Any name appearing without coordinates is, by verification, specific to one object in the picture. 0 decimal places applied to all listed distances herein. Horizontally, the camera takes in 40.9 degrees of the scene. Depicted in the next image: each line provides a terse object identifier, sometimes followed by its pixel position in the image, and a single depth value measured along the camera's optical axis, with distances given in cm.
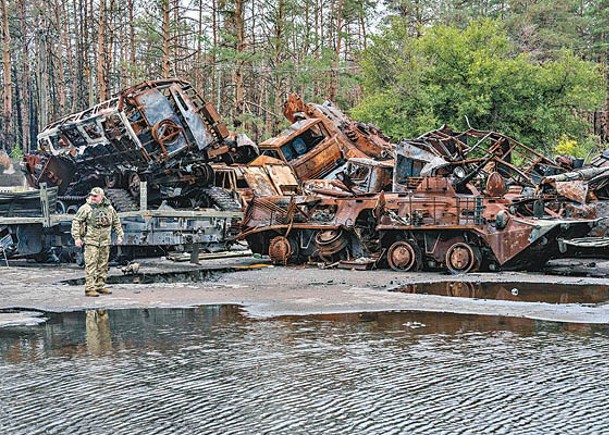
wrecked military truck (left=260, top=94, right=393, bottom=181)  2514
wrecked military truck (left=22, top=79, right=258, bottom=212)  1794
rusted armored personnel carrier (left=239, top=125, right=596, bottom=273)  1465
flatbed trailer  1680
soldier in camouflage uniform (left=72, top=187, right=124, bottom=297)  1206
